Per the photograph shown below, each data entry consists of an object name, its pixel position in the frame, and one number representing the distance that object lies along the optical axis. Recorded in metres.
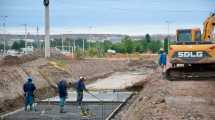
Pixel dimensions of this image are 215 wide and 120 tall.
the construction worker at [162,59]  32.12
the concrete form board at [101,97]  29.39
